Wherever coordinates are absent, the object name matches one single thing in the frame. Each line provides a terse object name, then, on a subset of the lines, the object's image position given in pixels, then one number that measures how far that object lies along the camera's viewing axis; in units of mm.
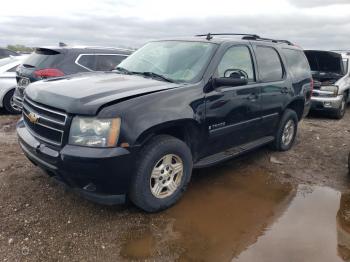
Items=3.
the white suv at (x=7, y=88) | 8148
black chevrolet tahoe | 3174
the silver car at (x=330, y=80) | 9148
